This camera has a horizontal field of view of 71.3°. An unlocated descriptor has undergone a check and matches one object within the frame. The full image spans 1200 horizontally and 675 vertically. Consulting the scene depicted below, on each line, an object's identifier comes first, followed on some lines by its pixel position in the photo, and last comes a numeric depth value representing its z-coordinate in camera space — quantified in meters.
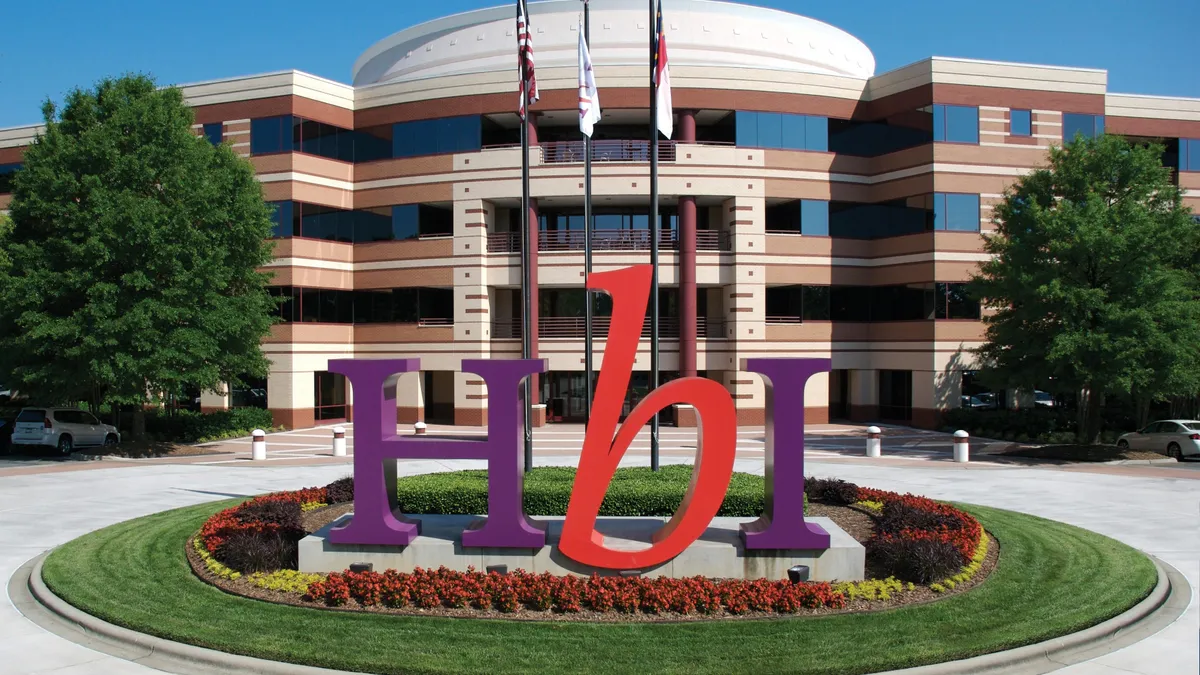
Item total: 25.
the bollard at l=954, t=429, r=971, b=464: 27.64
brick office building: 37.84
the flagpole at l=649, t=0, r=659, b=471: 17.62
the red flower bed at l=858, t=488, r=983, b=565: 12.84
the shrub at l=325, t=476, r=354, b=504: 17.83
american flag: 18.41
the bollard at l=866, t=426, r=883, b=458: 28.47
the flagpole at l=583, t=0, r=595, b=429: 18.94
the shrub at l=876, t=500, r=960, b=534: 14.11
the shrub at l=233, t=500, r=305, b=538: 14.02
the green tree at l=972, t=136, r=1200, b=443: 26.44
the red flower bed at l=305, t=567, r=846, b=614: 10.84
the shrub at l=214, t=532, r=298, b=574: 12.48
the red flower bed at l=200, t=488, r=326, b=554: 13.48
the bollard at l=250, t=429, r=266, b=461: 28.12
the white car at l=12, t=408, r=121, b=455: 29.19
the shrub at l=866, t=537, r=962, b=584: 11.83
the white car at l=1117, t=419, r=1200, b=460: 28.77
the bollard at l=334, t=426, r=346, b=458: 29.32
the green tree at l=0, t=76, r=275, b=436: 26.80
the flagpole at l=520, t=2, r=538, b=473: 18.81
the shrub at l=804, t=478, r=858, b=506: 17.55
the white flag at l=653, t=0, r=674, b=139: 17.75
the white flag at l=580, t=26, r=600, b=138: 18.30
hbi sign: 11.63
